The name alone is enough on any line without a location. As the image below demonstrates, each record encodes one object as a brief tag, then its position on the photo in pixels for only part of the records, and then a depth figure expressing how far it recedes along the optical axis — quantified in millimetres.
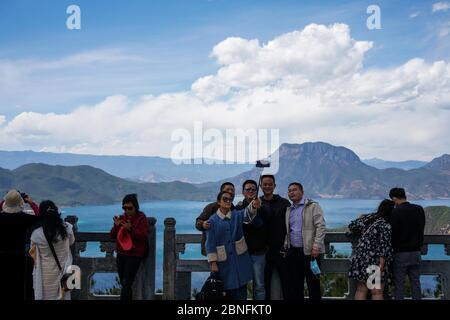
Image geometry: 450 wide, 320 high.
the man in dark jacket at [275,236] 7082
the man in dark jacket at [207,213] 6624
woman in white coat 6520
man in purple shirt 6918
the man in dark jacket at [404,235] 7023
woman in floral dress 7000
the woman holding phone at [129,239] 7188
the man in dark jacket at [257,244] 6891
